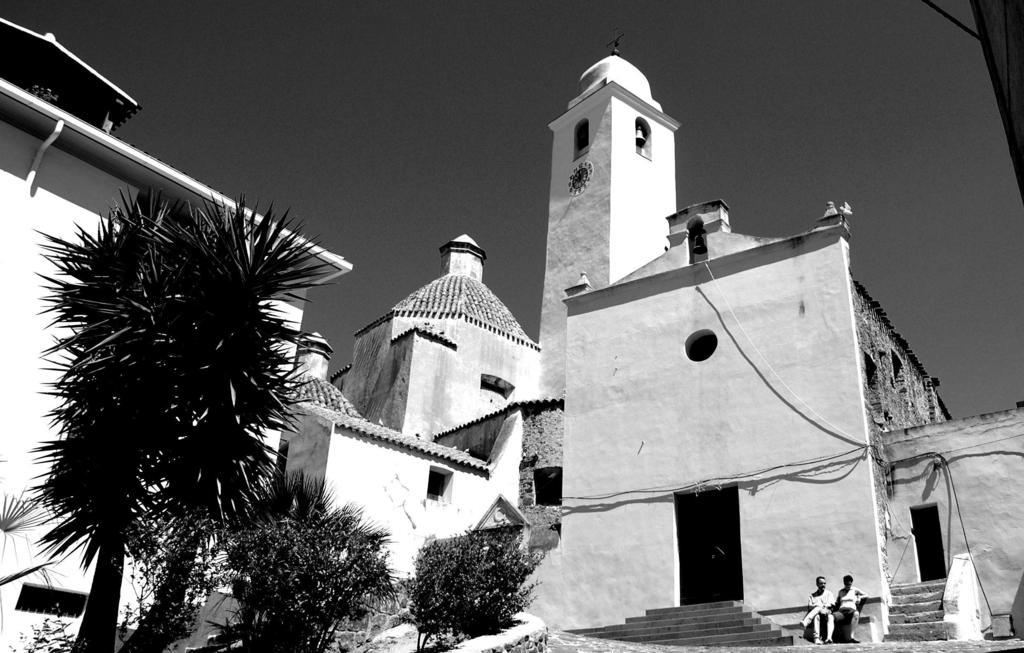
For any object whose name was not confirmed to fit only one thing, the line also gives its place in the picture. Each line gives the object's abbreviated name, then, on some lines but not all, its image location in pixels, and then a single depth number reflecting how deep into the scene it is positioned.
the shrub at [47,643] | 10.12
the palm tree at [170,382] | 10.89
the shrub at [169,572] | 10.23
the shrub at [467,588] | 11.85
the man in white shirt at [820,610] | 14.26
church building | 16.12
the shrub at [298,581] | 10.24
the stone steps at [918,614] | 13.69
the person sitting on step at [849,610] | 14.22
